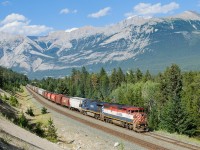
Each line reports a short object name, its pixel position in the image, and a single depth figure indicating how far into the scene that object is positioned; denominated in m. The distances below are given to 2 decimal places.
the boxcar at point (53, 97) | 110.12
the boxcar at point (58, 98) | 100.47
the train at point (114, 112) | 47.88
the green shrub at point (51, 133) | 41.01
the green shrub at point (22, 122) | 44.29
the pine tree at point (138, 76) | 161.16
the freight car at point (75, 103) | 76.03
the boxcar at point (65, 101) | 88.68
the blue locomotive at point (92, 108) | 62.50
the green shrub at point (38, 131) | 42.54
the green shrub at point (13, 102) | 78.22
